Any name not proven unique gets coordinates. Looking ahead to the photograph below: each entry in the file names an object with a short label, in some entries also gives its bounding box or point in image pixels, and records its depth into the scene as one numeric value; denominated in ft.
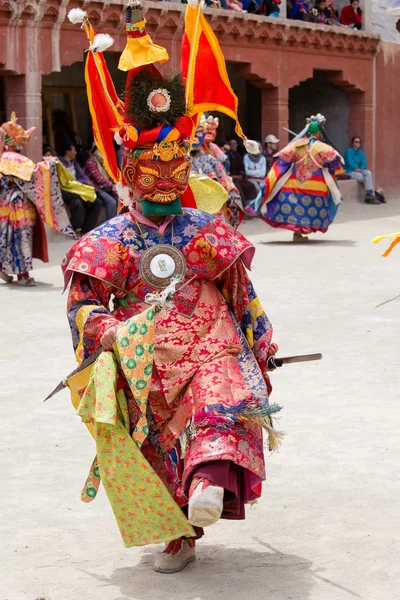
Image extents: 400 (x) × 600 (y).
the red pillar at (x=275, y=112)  61.52
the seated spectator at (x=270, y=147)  59.47
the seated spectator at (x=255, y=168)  57.67
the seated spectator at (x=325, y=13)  66.80
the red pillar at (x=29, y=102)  45.73
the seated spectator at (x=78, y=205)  46.03
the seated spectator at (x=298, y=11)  63.93
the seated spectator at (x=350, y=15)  69.31
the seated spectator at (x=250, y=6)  60.18
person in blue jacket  67.05
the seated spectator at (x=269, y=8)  61.31
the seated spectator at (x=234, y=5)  57.26
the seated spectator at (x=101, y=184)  47.32
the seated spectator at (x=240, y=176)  56.65
